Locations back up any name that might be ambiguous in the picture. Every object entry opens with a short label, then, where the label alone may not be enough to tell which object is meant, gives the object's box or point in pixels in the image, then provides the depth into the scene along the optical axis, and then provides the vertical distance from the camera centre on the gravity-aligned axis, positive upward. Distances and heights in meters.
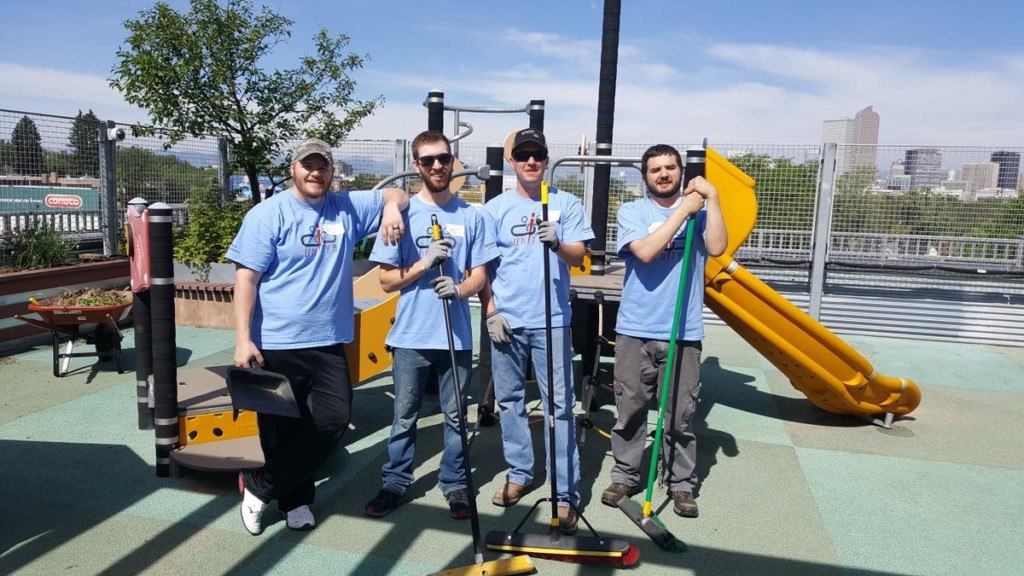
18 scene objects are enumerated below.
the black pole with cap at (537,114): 5.42 +0.66
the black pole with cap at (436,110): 5.64 +0.70
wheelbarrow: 5.61 -1.13
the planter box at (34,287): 6.37 -0.99
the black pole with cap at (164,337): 3.42 -0.73
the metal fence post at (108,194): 8.24 -0.08
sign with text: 7.31 -0.16
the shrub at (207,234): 7.95 -0.50
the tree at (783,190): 8.75 +0.25
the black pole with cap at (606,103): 6.52 +0.92
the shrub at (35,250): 7.02 -0.65
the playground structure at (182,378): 3.47 -1.12
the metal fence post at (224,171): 9.36 +0.26
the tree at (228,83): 8.05 +1.27
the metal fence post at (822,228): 8.56 -0.21
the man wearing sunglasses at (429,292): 3.26 -0.44
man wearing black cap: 3.30 -0.44
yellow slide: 4.33 -0.79
